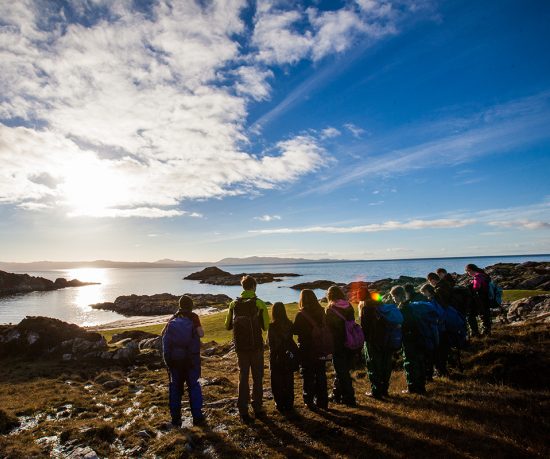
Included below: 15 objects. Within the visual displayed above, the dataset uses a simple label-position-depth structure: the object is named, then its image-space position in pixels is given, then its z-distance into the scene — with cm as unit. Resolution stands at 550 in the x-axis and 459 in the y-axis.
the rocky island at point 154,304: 8688
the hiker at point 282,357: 855
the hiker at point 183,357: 834
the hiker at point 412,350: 912
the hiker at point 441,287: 1171
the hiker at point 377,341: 870
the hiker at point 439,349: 990
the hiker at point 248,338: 834
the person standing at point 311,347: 841
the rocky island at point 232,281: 18569
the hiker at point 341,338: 860
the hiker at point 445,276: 1227
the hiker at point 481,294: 1347
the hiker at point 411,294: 952
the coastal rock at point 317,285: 12697
